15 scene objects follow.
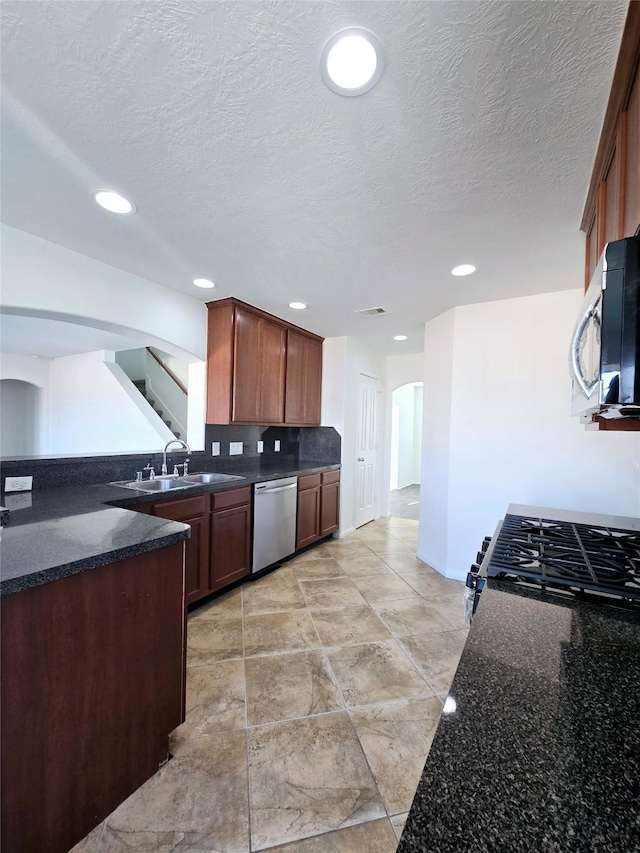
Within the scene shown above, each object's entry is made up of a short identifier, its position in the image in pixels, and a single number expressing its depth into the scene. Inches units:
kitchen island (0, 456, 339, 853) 39.8
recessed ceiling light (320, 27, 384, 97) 38.9
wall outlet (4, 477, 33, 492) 81.3
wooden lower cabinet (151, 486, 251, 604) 96.7
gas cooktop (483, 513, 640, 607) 40.2
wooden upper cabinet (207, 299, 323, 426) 124.9
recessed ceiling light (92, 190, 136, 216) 66.7
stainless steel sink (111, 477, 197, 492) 104.7
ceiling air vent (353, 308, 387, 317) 131.0
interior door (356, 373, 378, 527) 185.5
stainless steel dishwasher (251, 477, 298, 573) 120.9
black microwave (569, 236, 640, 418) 26.6
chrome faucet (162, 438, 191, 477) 111.2
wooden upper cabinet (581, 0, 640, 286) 36.8
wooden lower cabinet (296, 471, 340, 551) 143.3
